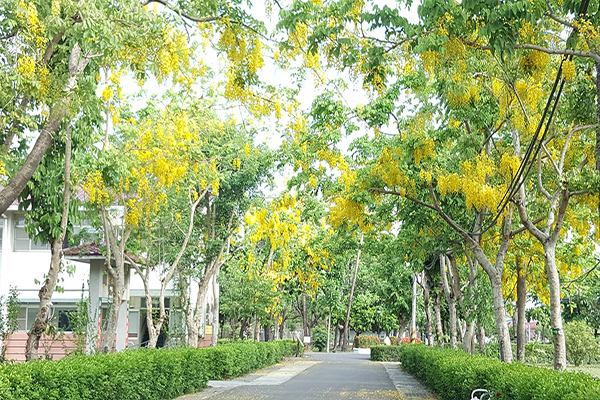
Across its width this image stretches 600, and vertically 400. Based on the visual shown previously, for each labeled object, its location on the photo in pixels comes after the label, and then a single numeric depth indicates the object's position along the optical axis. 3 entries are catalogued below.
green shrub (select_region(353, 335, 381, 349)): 53.88
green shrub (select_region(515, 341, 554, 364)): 23.08
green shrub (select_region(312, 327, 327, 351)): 59.03
